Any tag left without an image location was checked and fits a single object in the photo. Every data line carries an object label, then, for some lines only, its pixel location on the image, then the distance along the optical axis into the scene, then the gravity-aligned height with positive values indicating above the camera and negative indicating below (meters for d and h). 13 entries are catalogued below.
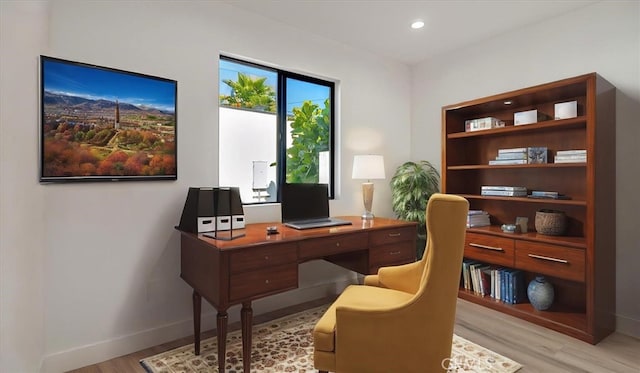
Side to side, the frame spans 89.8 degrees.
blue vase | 2.65 -0.89
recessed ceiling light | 2.94 +1.49
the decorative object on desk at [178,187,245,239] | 2.12 -0.18
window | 2.81 +0.53
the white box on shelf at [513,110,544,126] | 2.76 +0.61
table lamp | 3.12 +0.13
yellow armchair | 1.45 -0.63
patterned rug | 1.99 -1.13
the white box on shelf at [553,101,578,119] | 2.52 +0.61
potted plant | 3.51 -0.09
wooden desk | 1.80 -0.48
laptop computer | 2.57 -0.18
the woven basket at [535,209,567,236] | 2.65 -0.30
